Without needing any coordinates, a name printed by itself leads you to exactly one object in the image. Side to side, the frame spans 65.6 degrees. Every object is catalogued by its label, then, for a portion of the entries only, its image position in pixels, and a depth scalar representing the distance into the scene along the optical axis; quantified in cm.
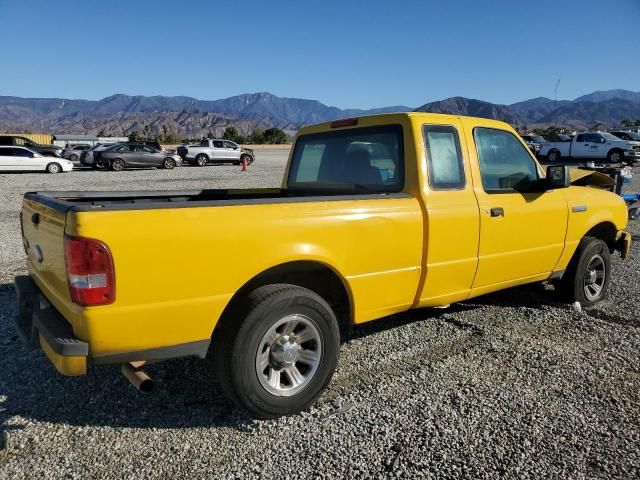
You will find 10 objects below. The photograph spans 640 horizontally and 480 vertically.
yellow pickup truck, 251
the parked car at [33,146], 2632
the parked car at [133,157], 2583
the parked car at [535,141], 3247
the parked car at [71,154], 3109
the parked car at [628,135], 3085
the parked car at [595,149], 2658
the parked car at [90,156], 2625
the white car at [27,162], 2294
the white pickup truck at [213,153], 2958
